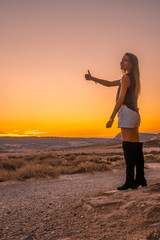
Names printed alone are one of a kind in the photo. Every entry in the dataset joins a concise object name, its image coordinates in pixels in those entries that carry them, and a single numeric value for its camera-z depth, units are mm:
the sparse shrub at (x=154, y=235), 2535
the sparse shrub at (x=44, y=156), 24469
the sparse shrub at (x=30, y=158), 23797
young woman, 4309
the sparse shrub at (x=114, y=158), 24234
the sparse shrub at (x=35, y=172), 12227
